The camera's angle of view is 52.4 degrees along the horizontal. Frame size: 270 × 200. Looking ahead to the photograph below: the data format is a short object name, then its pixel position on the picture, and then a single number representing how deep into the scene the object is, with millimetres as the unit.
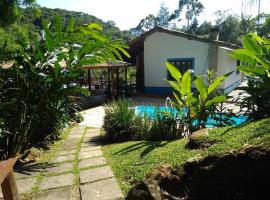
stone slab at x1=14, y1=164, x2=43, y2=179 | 4491
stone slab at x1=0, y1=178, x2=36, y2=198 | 3877
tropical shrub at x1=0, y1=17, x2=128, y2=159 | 4895
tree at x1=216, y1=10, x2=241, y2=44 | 56281
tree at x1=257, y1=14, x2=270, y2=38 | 39775
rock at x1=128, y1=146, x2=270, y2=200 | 2695
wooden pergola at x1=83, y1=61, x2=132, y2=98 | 15506
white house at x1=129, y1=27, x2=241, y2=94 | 17125
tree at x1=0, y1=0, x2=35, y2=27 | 9441
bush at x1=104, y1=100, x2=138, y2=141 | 6910
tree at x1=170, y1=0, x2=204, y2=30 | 63719
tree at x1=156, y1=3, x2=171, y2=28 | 80312
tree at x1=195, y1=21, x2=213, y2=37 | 58406
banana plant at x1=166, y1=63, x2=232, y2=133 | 5825
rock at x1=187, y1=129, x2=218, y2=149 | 3658
